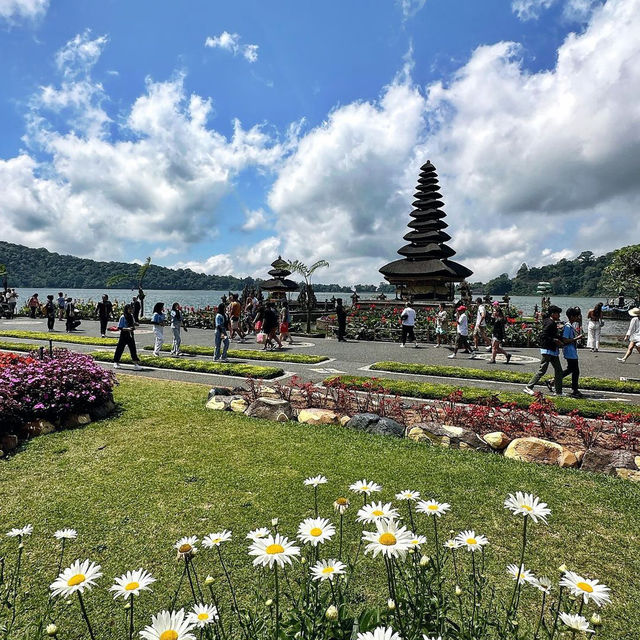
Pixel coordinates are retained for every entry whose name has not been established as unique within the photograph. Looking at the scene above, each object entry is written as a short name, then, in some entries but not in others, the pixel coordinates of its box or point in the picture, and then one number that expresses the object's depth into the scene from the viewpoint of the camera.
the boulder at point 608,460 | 5.36
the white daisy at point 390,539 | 1.64
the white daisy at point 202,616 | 1.59
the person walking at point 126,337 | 12.33
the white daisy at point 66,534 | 2.11
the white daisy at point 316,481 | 2.33
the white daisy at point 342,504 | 2.15
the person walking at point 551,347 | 9.34
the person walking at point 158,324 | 14.29
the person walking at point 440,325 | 19.91
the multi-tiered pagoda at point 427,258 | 36.53
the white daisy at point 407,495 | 2.30
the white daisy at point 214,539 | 1.96
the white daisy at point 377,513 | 1.92
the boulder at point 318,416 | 7.33
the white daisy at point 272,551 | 1.64
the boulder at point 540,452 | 5.69
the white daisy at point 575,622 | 1.50
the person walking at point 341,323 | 20.85
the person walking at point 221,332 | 13.96
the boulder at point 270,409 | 7.58
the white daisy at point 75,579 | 1.57
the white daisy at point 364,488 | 2.24
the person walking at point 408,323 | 18.50
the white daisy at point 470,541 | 1.97
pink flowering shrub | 6.50
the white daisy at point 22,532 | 2.16
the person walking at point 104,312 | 19.98
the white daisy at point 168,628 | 1.42
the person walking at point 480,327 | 17.41
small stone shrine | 39.06
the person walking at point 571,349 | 9.57
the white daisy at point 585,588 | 1.52
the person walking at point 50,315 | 21.17
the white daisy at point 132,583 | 1.60
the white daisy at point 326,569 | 1.66
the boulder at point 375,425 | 6.79
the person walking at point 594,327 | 17.34
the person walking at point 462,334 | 15.79
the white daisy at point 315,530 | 1.81
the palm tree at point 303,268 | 27.38
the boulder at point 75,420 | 7.13
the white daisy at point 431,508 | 2.08
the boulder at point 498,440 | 6.22
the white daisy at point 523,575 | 1.80
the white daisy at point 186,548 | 1.86
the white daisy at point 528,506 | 1.86
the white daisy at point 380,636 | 1.36
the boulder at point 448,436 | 6.27
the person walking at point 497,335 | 14.10
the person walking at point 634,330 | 12.59
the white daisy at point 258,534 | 1.90
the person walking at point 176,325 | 14.80
